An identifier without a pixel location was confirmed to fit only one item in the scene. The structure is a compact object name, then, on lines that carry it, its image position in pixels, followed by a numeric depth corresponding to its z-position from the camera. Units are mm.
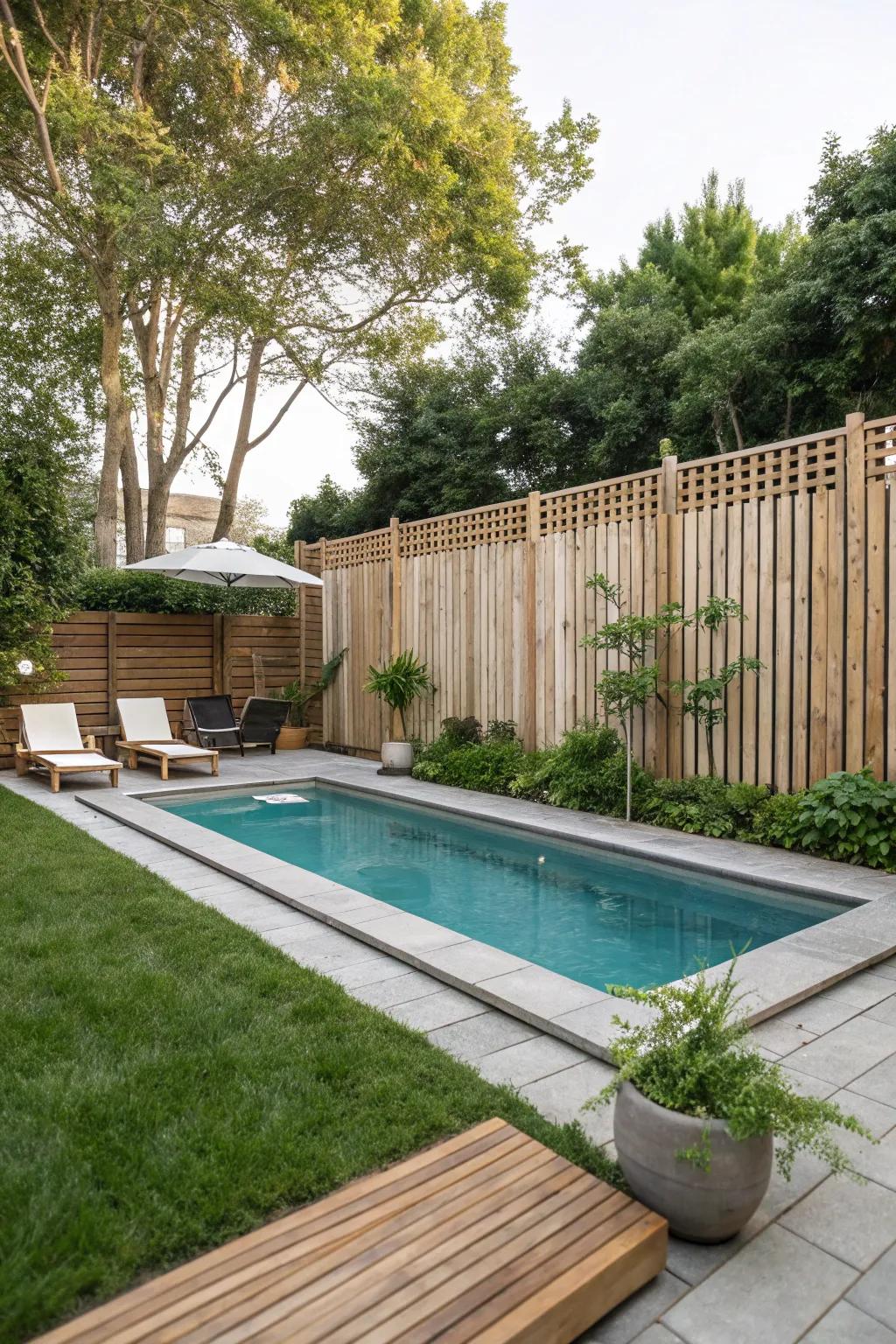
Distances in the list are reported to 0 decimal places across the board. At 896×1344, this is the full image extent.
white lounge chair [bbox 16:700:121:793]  7566
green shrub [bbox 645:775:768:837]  5578
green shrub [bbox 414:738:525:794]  7445
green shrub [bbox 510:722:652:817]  6363
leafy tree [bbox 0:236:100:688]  8164
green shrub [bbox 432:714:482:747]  8273
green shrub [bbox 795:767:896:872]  4758
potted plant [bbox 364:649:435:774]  8594
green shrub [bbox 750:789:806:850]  5180
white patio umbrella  8773
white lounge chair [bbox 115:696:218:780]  8469
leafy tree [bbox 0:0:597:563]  10172
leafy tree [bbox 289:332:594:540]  14984
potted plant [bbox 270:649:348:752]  10617
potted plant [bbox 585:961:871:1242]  1646
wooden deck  1345
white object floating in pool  7453
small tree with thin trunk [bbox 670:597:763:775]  5723
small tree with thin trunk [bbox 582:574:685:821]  5980
